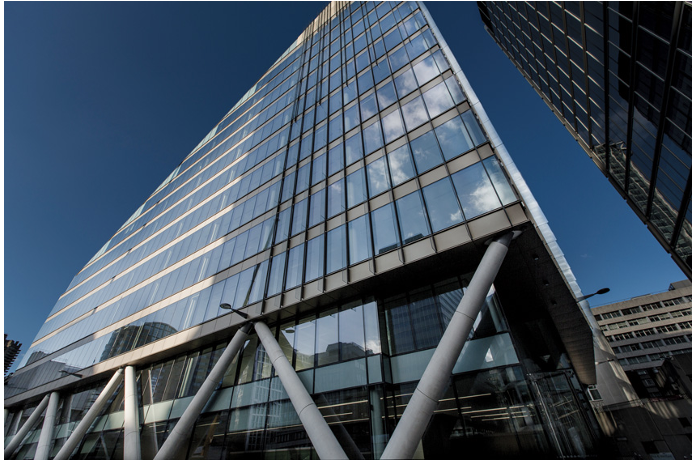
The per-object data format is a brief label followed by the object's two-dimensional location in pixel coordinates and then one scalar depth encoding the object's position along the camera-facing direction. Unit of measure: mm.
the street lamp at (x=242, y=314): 16525
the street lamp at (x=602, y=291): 13570
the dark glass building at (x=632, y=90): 12711
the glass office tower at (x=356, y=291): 11453
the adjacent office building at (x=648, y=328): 65750
